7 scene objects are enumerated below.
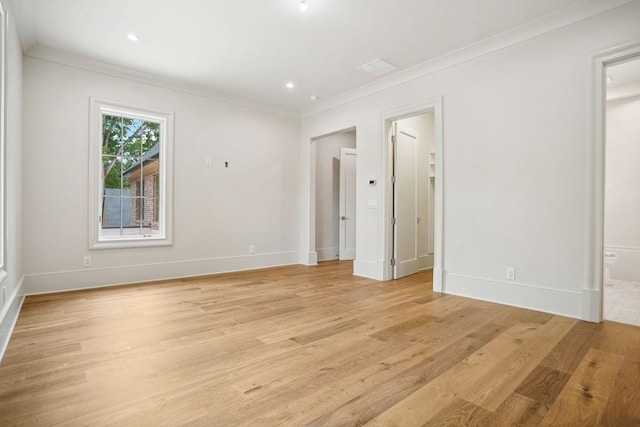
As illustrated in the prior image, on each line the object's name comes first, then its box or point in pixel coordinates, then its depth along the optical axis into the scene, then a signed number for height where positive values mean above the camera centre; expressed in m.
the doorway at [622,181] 4.55 +0.46
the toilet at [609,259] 4.55 -0.65
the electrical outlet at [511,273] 3.39 -0.63
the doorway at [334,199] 6.73 +0.24
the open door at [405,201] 4.85 +0.16
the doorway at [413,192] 4.03 +0.30
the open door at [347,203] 6.79 +0.16
